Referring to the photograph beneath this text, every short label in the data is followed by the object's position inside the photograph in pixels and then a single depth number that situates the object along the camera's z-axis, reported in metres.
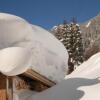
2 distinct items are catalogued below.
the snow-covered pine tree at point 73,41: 25.95
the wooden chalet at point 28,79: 3.19
